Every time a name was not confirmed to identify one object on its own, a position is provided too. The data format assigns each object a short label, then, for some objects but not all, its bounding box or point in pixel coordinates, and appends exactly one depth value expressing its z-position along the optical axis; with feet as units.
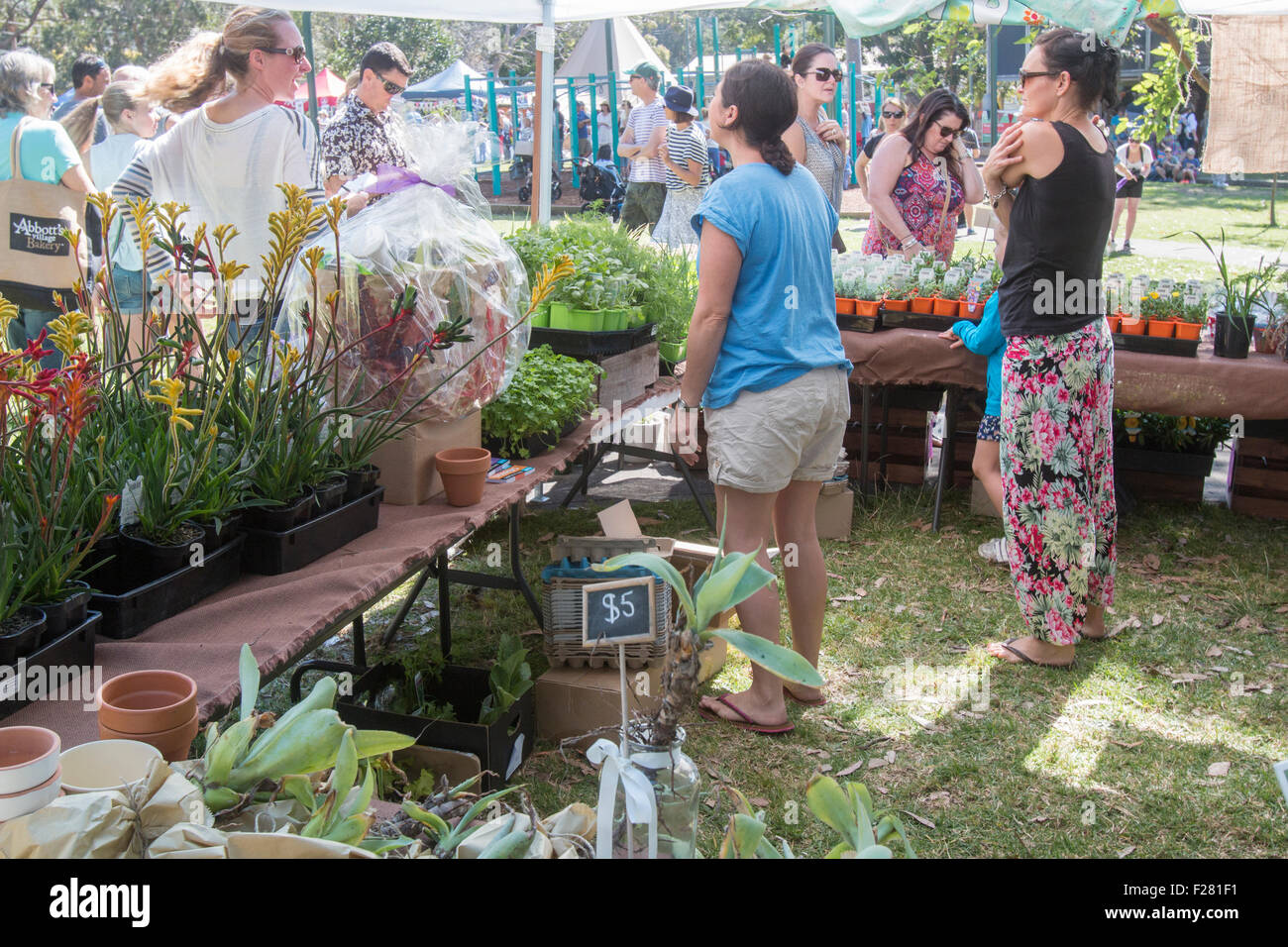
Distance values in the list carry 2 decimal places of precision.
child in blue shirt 14.06
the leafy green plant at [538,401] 11.52
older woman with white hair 16.66
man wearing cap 30.68
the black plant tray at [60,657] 5.88
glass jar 3.81
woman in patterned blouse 18.45
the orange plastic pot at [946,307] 16.53
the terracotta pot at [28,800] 4.13
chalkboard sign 7.68
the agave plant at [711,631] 3.32
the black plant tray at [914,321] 16.58
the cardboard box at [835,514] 16.71
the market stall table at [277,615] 6.41
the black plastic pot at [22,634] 5.88
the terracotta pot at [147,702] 5.26
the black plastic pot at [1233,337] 15.29
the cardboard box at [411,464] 10.05
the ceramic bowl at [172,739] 5.30
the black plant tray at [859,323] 16.89
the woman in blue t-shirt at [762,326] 9.72
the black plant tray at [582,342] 13.99
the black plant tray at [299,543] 8.23
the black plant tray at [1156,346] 15.30
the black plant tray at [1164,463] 17.57
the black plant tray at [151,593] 7.05
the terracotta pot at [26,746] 4.41
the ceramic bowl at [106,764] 4.64
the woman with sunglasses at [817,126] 17.94
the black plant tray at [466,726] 9.50
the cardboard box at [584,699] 10.65
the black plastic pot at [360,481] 9.18
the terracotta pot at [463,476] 9.91
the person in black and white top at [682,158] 28.19
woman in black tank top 11.00
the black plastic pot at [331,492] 8.70
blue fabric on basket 11.28
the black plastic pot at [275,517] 8.26
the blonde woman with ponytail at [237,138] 11.48
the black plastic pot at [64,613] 6.29
